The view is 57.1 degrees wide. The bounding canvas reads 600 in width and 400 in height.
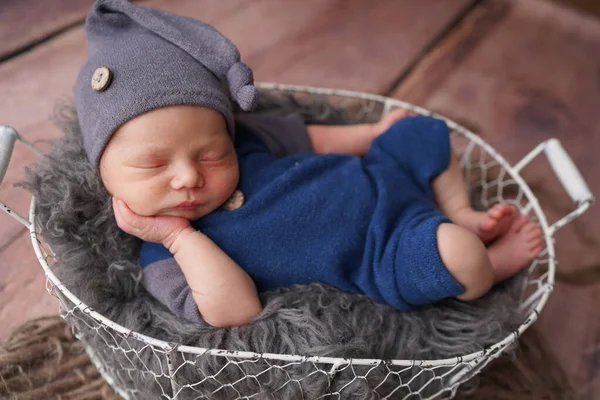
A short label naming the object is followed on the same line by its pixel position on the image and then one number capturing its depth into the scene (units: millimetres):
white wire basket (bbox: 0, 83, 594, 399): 622
